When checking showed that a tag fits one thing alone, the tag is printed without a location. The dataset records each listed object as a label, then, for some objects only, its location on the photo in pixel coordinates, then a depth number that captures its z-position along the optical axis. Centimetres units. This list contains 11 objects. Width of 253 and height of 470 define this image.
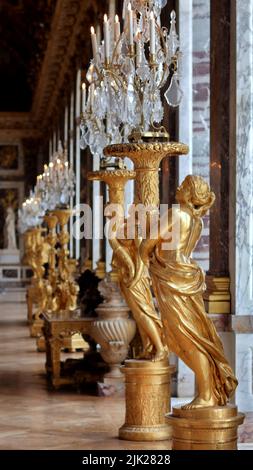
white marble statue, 4184
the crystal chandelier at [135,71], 881
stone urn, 1273
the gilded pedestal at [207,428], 672
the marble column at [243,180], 960
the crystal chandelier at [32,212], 2197
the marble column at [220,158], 1002
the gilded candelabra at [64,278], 1741
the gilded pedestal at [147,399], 924
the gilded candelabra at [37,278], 2006
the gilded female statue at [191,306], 700
